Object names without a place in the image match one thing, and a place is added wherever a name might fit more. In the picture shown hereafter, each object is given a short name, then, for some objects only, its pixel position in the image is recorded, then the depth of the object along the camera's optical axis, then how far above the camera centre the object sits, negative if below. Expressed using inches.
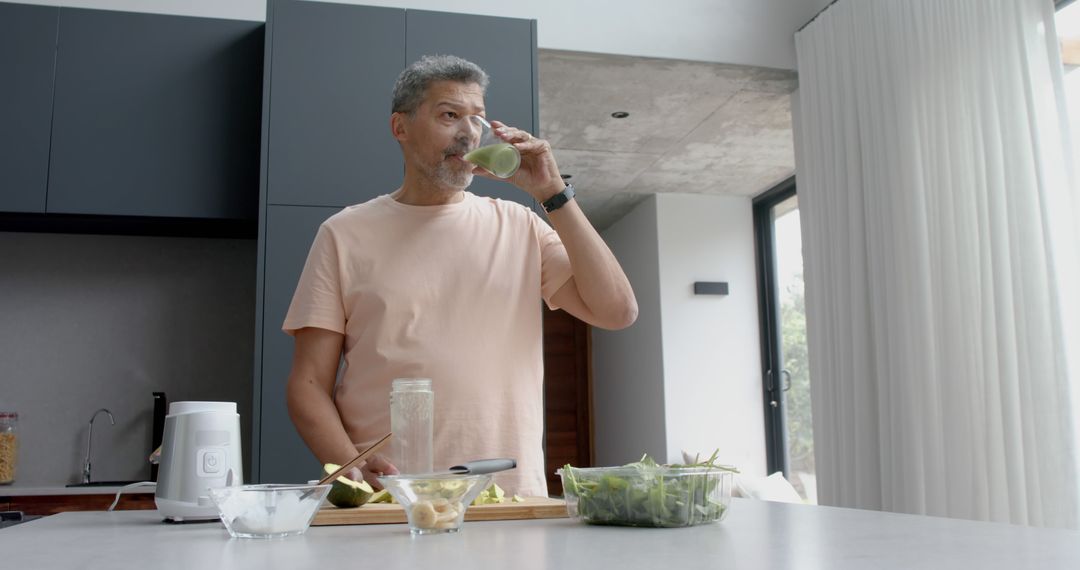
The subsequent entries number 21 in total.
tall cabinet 118.6 +39.6
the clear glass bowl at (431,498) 38.6 -3.6
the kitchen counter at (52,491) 118.0 -9.3
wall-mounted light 237.0 +29.0
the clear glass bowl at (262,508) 38.1 -3.9
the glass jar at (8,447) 127.0 -4.1
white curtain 107.1 +18.5
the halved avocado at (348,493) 47.1 -4.1
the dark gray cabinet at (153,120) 125.6 +39.4
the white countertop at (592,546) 29.9 -4.9
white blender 48.1 -2.4
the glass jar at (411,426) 52.7 -0.9
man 67.9 +8.4
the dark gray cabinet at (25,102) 123.6 +41.3
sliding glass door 226.5 +15.2
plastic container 38.8 -3.7
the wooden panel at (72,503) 118.0 -10.9
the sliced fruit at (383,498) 51.0 -4.7
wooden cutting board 45.0 -5.0
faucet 130.9 -6.9
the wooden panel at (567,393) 294.8 +4.4
